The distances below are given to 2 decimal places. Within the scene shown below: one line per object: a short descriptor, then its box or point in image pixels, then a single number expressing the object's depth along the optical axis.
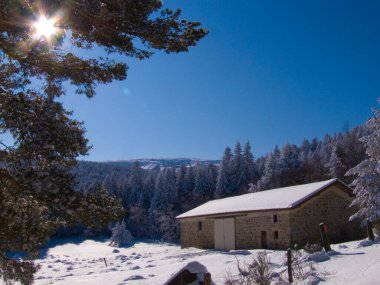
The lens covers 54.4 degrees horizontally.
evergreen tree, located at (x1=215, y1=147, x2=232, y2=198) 77.06
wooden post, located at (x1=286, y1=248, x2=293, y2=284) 10.80
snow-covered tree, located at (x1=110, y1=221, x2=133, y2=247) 63.75
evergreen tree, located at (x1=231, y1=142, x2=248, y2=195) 78.50
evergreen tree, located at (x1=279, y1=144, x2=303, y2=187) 72.31
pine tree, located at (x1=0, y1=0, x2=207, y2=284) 7.20
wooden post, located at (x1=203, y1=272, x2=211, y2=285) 6.91
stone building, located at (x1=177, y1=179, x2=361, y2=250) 22.05
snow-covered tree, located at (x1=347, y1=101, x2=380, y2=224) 19.28
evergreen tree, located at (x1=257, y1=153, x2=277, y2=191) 67.11
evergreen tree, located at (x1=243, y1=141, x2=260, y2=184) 80.69
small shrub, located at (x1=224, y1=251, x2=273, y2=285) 8.41
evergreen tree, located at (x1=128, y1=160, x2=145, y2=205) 90.88
